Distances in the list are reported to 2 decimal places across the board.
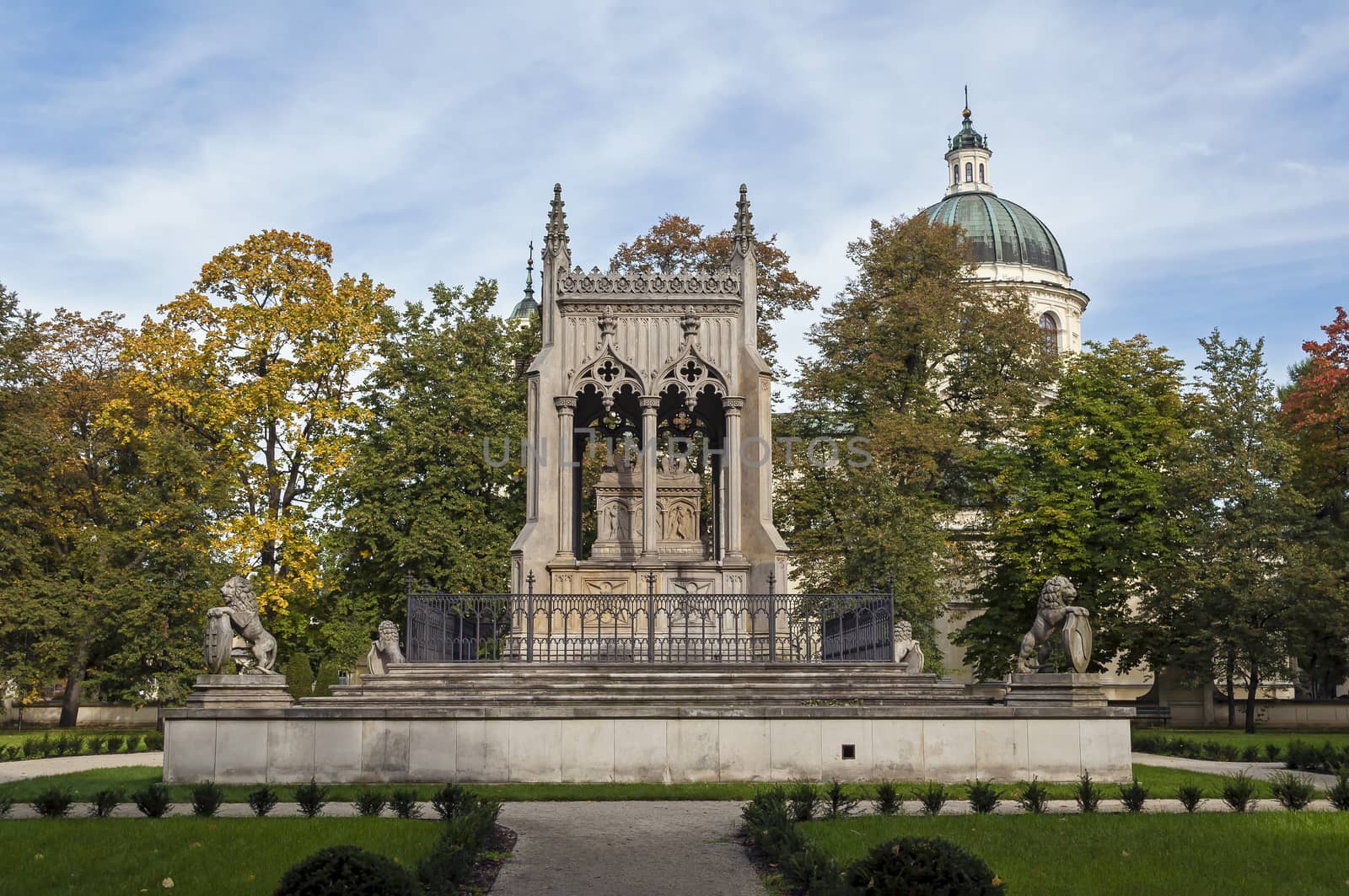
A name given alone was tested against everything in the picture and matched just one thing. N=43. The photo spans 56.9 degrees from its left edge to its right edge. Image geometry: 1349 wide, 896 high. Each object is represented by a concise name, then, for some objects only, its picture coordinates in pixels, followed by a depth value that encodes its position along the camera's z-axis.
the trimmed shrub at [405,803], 13.29
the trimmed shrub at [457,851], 9.12
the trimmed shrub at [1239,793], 13.89
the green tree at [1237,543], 34.66
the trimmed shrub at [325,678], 31.05
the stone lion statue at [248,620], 18.88
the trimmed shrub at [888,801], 13.68
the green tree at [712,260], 44.16
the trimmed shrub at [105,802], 13.59
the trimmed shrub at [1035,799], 13.77
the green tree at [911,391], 39.44
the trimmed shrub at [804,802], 12.86
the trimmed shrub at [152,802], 13.46
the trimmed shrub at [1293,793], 14.06
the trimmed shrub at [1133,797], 13.69
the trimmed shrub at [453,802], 13.16
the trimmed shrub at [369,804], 13.34
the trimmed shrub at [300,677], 31.92
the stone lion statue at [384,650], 24.58
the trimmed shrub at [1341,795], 14.14
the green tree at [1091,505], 38.03
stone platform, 16.86
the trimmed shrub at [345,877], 7.75
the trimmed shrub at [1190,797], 13.78
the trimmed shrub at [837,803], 13.17
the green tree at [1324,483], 34.59
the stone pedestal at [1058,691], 17.67
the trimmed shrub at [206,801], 13.38
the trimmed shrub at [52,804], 13.64
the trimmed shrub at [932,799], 13.28
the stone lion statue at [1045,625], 18.73
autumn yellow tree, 37.44
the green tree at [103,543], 37.12
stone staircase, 18.66
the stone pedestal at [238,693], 17.75
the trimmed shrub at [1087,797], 13.75
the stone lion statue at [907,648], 24.96
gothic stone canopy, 24.72
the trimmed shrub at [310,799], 13.35
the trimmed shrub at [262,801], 13.48
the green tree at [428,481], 37.44
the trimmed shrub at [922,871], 7.99
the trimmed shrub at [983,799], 13.69
